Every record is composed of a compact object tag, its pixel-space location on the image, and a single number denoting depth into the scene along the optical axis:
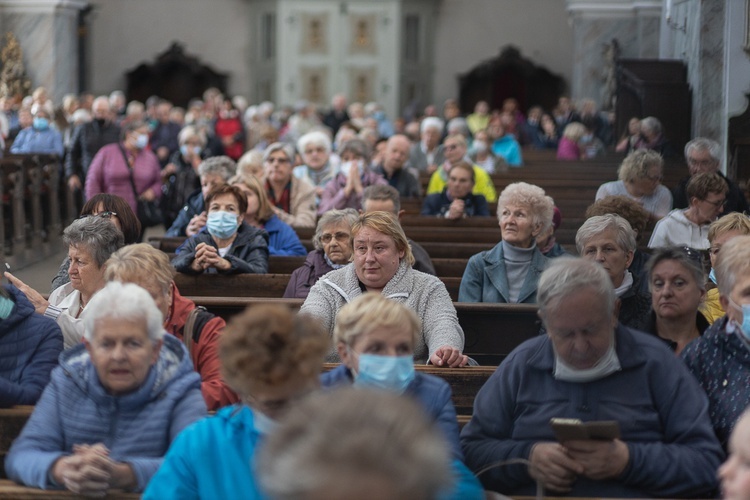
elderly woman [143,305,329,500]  2.80
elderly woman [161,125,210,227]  10.12
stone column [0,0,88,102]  20.62
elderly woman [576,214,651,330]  4.99
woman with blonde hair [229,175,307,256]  7.09
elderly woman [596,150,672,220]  7.78
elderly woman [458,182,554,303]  5.79
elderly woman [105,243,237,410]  3.97
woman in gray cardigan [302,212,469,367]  4.77
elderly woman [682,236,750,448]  3.69
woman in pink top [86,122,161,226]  10.05
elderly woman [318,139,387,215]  8.71
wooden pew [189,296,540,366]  5.42
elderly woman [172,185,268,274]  6.21
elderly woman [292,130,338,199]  9.62
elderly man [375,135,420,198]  9.59
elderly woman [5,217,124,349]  4.61
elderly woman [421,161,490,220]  8.25
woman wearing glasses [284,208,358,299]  5.86
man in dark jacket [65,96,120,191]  12.02
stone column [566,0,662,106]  19.44
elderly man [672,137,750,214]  8.03
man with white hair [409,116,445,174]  12.36
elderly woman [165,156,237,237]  7.95
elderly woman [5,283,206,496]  3.31
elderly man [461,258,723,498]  3.42
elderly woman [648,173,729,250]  6.62
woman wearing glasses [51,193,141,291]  5.60
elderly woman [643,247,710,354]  4.18
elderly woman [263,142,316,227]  8.41
